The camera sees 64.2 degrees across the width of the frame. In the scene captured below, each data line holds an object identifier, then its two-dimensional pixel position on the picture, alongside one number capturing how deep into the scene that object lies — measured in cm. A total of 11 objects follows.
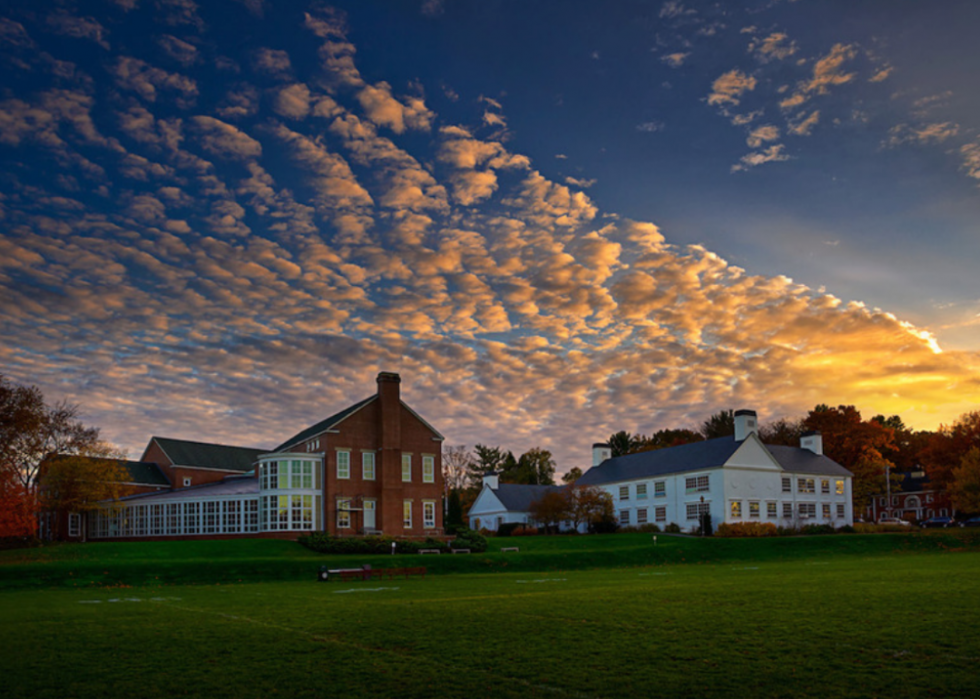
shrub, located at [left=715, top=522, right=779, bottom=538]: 5956
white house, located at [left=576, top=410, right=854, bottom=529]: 6644
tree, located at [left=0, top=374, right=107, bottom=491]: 4425
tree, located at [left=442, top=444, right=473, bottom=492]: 11419
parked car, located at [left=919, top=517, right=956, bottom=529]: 8280
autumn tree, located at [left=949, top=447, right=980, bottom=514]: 6500
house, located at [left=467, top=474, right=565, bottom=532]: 8475
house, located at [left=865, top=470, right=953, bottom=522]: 10950
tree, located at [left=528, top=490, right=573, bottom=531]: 6850
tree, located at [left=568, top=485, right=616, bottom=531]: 6844
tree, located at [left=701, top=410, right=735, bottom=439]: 11346
